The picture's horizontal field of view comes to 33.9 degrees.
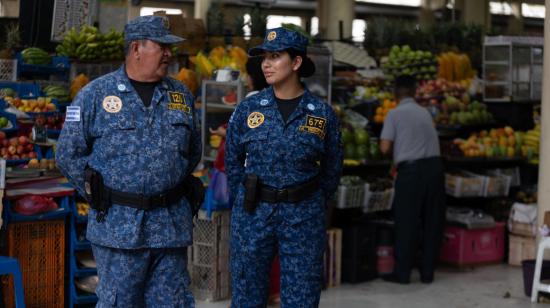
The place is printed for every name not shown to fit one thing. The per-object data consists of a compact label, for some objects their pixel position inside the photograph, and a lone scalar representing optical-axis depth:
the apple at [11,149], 5.86
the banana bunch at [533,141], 9.25
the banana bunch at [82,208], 5.85
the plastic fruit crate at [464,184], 8.53
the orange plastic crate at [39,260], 5.59
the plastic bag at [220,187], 6.52
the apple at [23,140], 5.94
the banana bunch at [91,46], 7.03
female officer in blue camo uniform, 4.43
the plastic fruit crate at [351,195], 7.45
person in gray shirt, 7.54
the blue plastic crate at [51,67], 7.02
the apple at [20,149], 5.91
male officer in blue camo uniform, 3.92
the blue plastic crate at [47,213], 5.50
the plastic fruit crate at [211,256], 6.66
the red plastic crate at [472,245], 8.44
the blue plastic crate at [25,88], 6.57
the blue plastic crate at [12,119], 5.99
